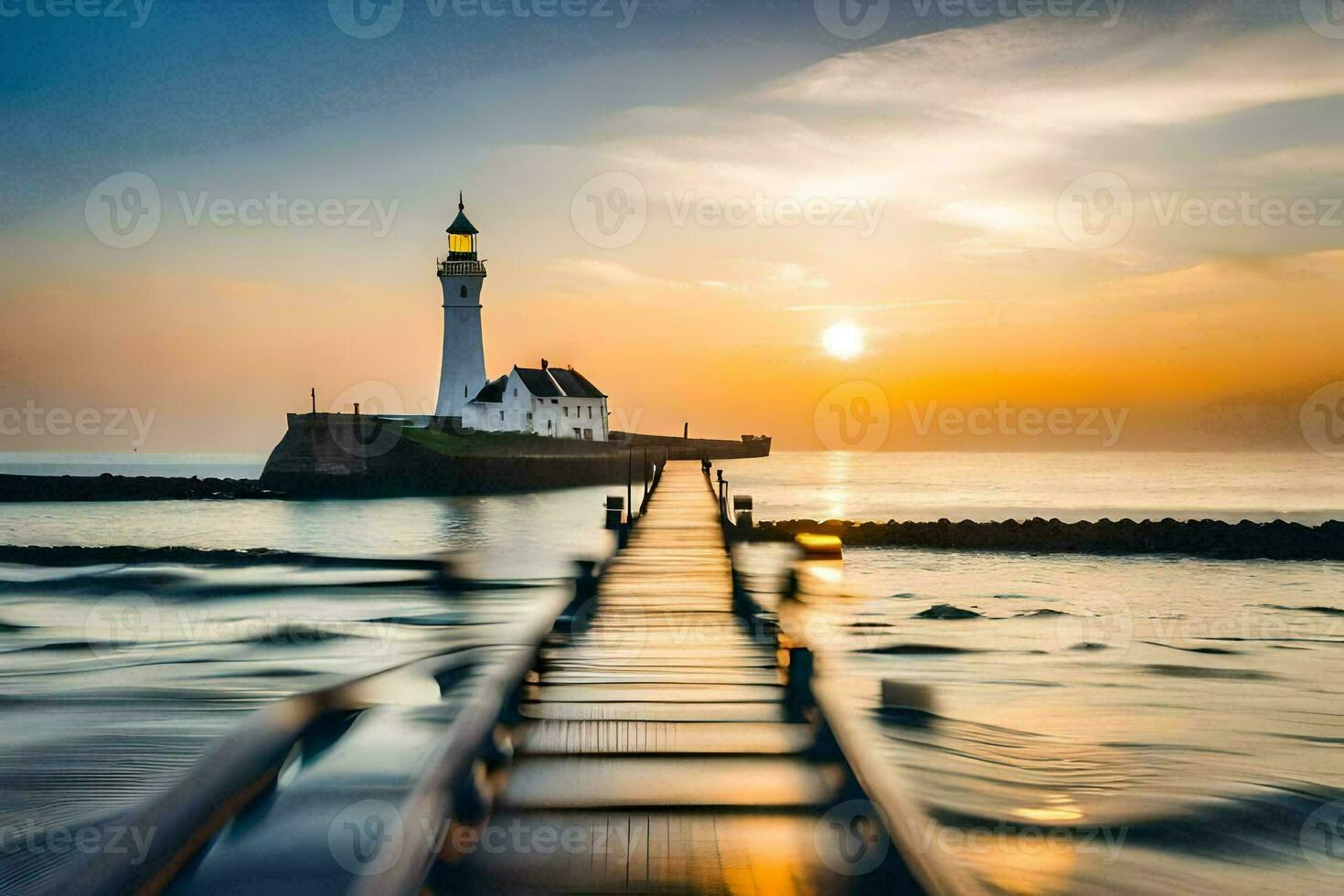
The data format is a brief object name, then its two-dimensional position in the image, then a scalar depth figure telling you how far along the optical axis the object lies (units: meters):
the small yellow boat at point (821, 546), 17.25
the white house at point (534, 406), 61.62
